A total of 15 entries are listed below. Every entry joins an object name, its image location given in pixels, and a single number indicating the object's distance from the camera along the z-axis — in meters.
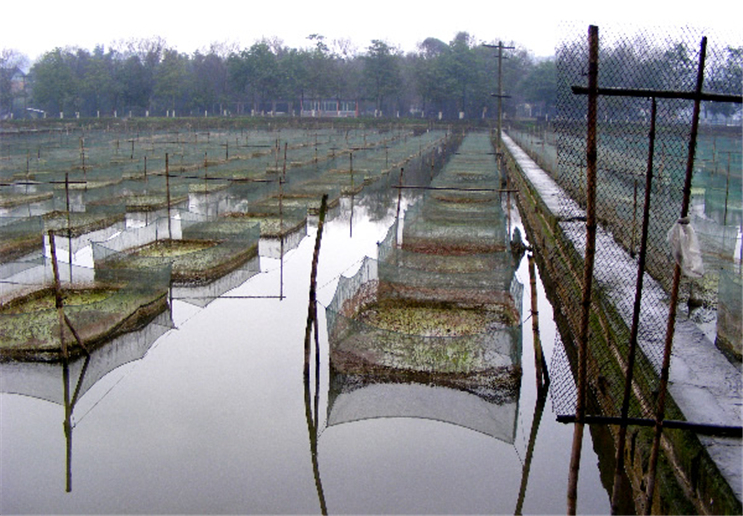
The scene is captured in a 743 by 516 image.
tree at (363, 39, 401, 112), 69.12
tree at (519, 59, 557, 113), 63.41
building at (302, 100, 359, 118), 81.94
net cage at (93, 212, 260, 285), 13.30
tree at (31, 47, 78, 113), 65.38
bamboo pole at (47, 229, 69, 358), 8.97
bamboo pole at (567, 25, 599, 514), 4.68
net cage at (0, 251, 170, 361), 9.68
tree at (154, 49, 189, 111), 67.31
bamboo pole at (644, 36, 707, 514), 4.96
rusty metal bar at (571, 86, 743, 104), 4.71
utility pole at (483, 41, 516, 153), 35.25
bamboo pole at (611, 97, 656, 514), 5.32
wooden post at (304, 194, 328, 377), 8.94
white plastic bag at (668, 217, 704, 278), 4.71
